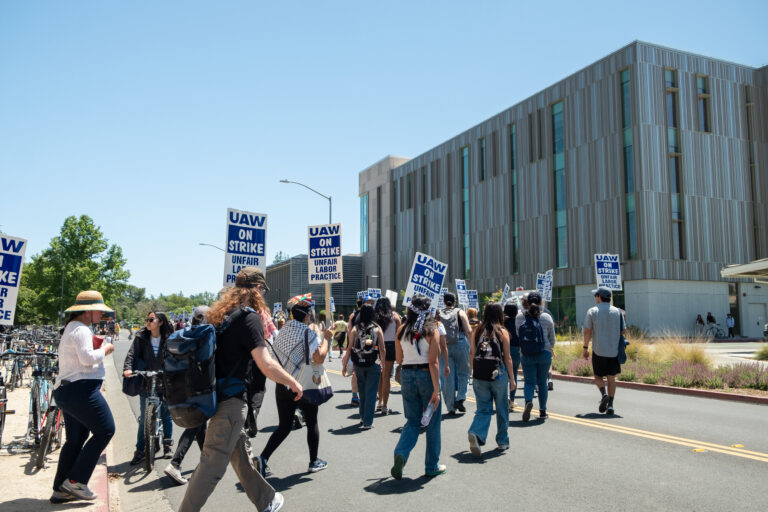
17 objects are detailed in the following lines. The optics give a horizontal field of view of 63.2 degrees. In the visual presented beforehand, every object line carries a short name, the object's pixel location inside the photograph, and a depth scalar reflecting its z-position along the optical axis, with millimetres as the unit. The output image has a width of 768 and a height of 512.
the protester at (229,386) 4379
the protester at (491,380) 7176
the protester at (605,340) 10000
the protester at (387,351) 10203
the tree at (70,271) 57688
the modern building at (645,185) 38719
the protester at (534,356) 9352
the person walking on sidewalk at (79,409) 5500
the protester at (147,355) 7289
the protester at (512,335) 10000
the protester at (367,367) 9148
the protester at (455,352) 9750
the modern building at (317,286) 77000
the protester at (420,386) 6070
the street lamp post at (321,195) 23267
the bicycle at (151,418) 6828
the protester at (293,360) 6422
